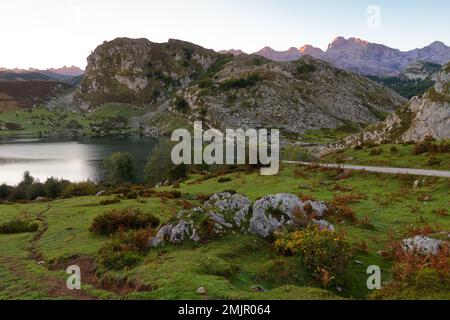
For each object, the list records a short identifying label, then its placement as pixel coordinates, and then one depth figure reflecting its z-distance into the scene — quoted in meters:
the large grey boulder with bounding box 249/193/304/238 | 25.31
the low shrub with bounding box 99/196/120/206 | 43.62
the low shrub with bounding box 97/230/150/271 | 21.10
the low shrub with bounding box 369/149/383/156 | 64.56
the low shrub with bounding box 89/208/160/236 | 28.98
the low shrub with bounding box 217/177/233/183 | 61.87
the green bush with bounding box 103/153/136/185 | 102.19
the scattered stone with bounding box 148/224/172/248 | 23.52
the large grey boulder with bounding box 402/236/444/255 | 20.59
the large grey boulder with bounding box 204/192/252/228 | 25.30
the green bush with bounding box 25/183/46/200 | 74.95
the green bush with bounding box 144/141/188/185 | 99.19
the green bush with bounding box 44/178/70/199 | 73.69
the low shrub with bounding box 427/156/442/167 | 52.33
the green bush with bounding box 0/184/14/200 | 77.00
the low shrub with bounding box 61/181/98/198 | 62.00
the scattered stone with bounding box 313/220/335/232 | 26.16
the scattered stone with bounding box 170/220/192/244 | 23.50
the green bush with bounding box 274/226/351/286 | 18.67
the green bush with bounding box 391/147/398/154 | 62.83
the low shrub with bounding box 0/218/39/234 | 32.69
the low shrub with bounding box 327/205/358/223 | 31.70
